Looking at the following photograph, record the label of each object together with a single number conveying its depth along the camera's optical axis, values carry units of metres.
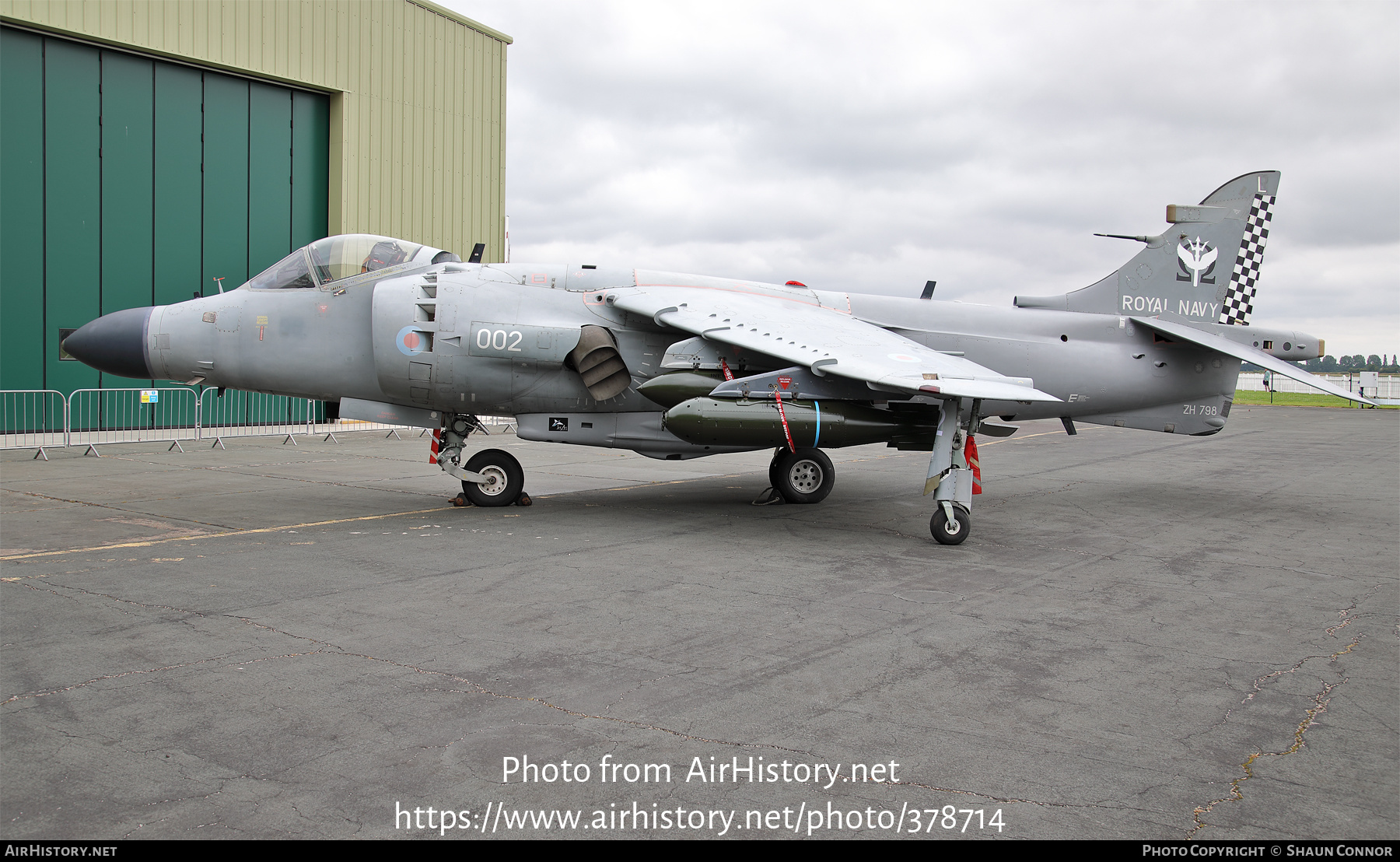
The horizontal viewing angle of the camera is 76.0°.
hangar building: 18.89
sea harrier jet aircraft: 9.13
